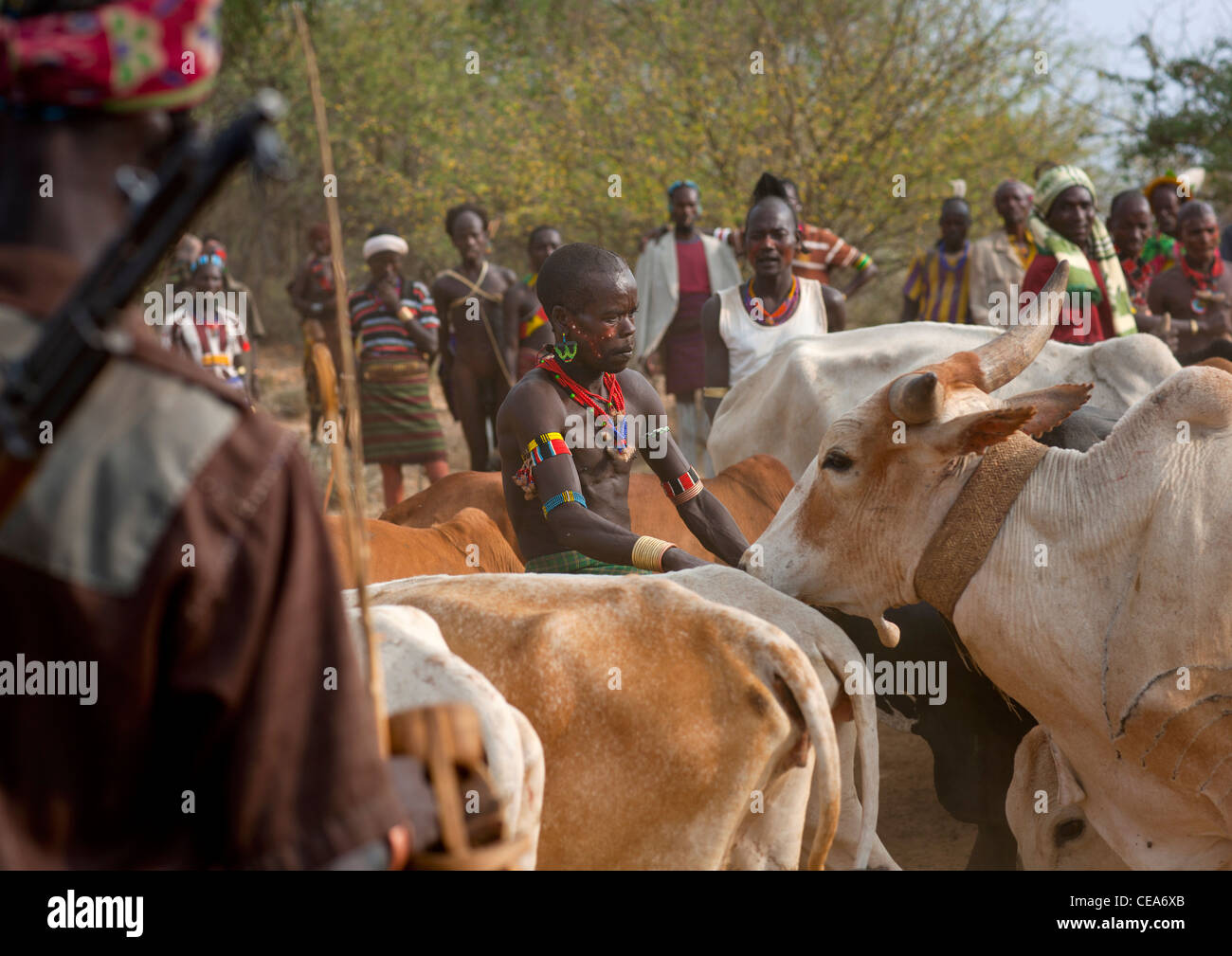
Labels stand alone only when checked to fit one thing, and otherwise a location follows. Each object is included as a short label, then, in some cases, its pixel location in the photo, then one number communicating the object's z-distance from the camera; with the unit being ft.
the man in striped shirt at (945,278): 32.40
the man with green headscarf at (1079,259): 21.63
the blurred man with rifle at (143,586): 4.04
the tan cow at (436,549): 14.19
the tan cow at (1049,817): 11.13
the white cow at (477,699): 7.19
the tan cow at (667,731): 8.74
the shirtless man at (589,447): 12.38
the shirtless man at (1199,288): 25.27
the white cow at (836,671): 9.49
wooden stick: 4.76
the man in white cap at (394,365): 29.73
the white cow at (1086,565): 9.79
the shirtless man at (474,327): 30.71
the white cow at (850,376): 16.67
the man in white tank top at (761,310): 23.70
